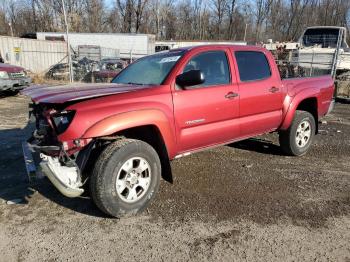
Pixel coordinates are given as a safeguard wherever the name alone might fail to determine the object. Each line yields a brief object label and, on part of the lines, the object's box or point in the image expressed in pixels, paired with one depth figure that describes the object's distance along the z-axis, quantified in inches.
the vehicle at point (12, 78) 470.6
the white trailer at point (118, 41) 1327.5
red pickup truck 138.6
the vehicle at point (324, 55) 563.2
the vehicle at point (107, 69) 657.5
